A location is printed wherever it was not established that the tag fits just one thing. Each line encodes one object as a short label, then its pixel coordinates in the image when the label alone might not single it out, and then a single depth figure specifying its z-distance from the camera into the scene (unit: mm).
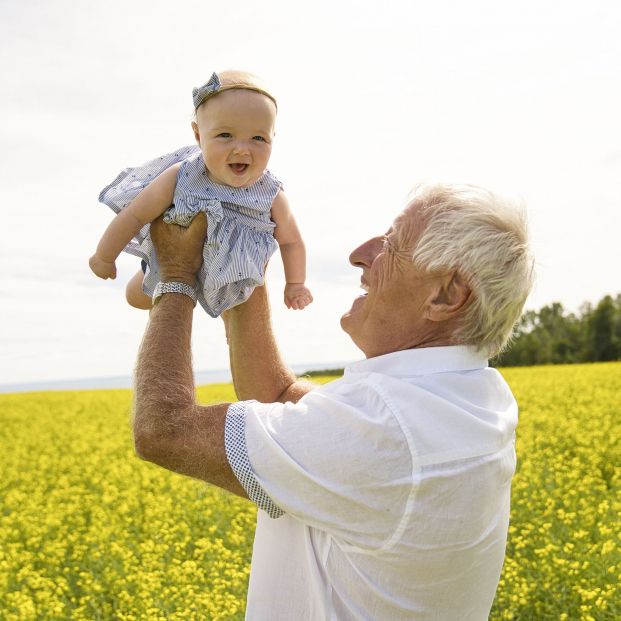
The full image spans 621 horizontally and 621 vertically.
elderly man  1547
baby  2182
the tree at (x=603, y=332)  29719
